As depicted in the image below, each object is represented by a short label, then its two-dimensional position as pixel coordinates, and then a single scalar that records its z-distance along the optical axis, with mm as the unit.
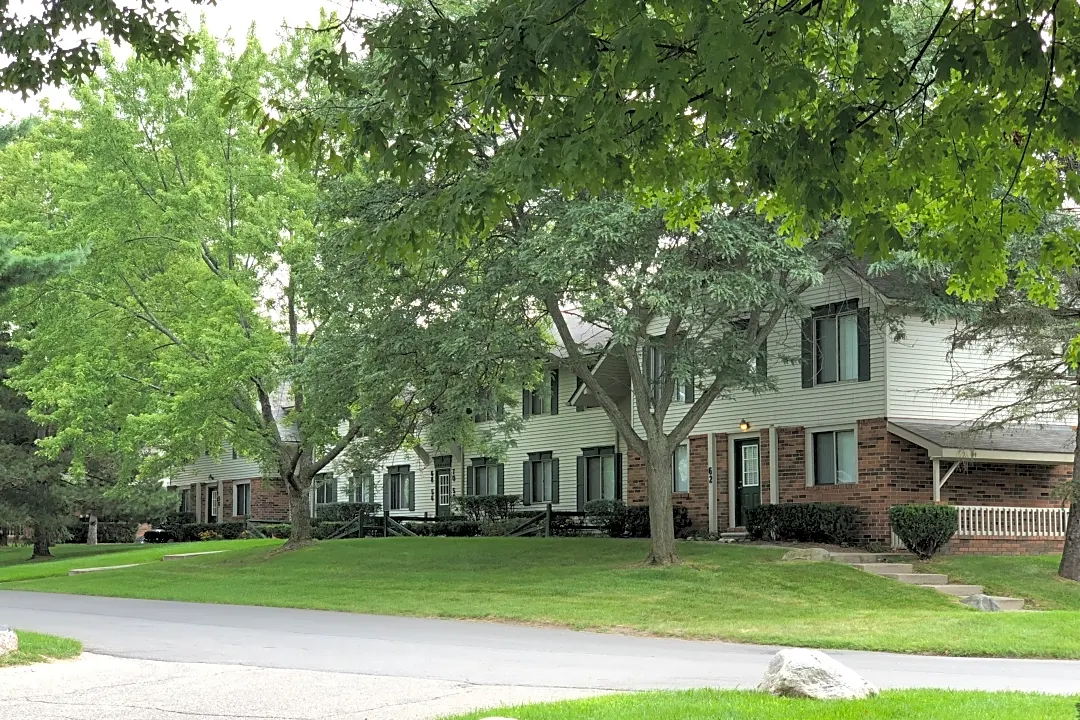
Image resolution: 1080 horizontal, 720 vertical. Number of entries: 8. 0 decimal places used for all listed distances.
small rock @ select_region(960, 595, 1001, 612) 21578
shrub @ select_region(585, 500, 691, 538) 33281
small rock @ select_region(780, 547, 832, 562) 26000
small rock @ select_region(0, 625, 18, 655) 14005
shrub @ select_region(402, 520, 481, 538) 40656
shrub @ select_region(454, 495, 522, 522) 41219
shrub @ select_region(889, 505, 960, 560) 26297
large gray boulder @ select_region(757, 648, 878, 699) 10102
